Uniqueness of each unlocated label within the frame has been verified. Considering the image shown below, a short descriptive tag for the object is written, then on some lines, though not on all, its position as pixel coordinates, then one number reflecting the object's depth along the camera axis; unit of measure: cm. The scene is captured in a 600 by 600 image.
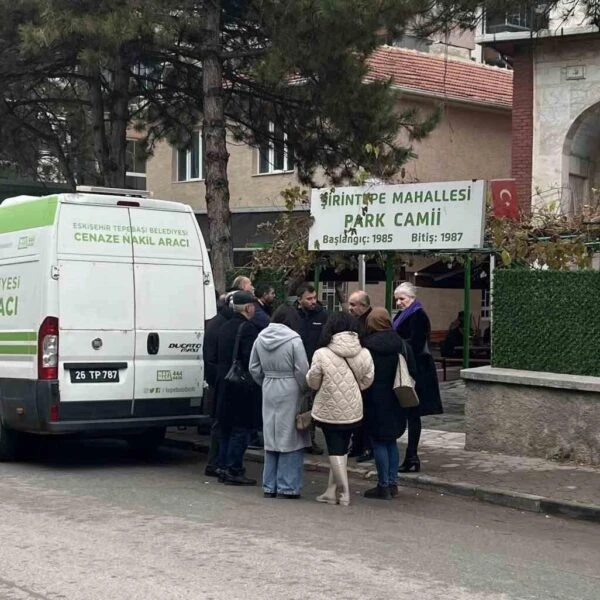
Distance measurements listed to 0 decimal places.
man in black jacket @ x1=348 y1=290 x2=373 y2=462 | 967
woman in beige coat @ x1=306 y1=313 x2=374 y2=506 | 864
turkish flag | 1205
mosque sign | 1153
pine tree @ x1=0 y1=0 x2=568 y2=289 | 1312
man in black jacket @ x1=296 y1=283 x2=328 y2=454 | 1059
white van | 990
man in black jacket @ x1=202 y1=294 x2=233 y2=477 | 992
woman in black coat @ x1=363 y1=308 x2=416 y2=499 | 890
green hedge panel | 1045
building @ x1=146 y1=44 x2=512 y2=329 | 2586
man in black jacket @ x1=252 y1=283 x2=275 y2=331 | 988
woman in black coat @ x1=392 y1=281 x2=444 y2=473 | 993
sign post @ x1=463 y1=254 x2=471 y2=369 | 1340
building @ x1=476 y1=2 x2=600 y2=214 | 1691
